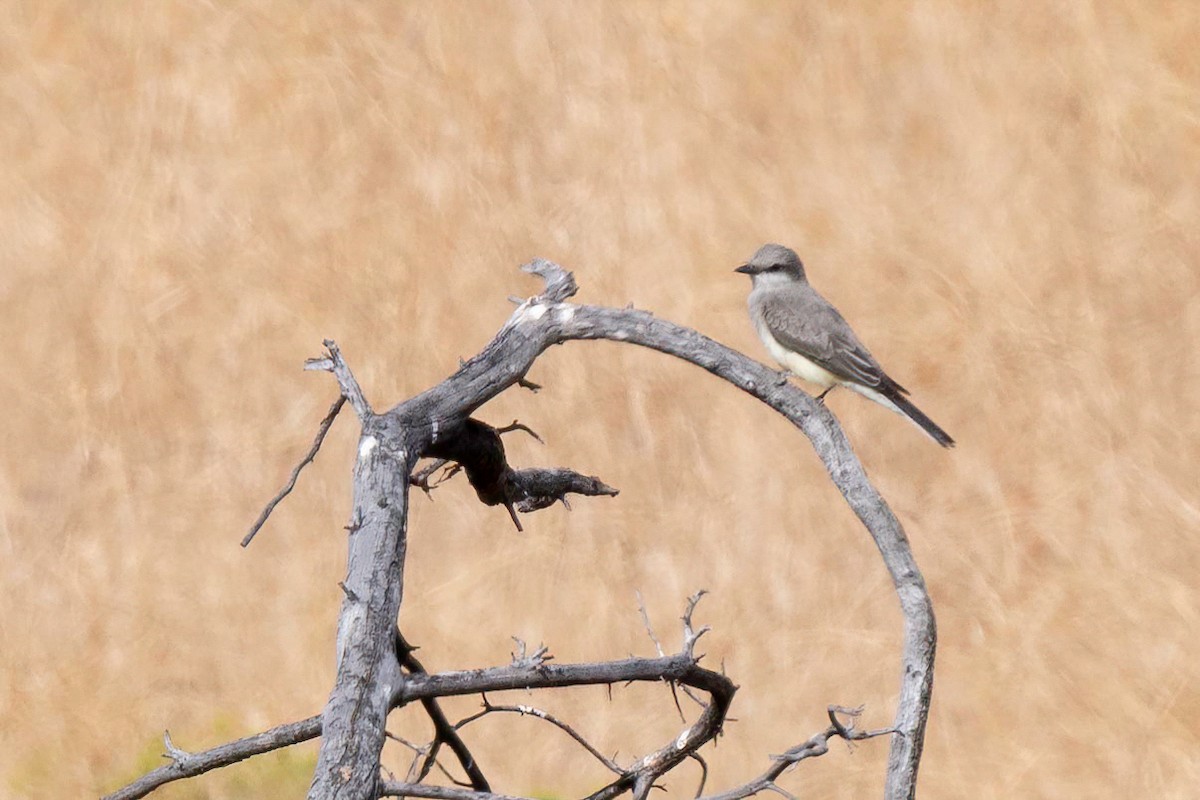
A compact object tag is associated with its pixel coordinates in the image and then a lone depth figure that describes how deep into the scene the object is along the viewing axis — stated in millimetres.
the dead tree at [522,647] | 5484
